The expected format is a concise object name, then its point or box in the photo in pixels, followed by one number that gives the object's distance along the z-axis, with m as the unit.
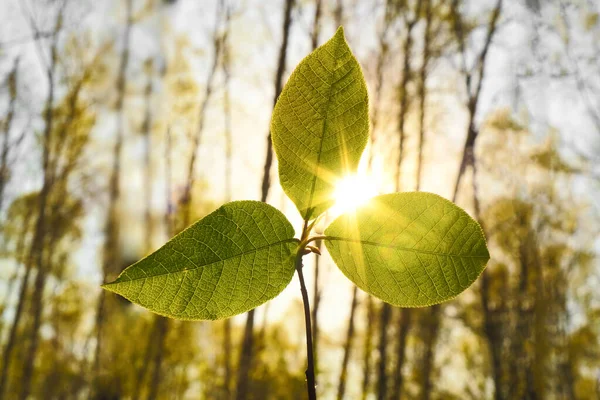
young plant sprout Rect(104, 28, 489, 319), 0.21
